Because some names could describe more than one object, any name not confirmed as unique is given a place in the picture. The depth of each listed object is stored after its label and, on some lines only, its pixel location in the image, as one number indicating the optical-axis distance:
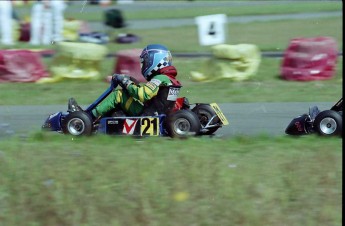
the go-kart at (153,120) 16.73
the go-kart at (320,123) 16.23
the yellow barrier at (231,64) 27.27
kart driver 17.14
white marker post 32.94
